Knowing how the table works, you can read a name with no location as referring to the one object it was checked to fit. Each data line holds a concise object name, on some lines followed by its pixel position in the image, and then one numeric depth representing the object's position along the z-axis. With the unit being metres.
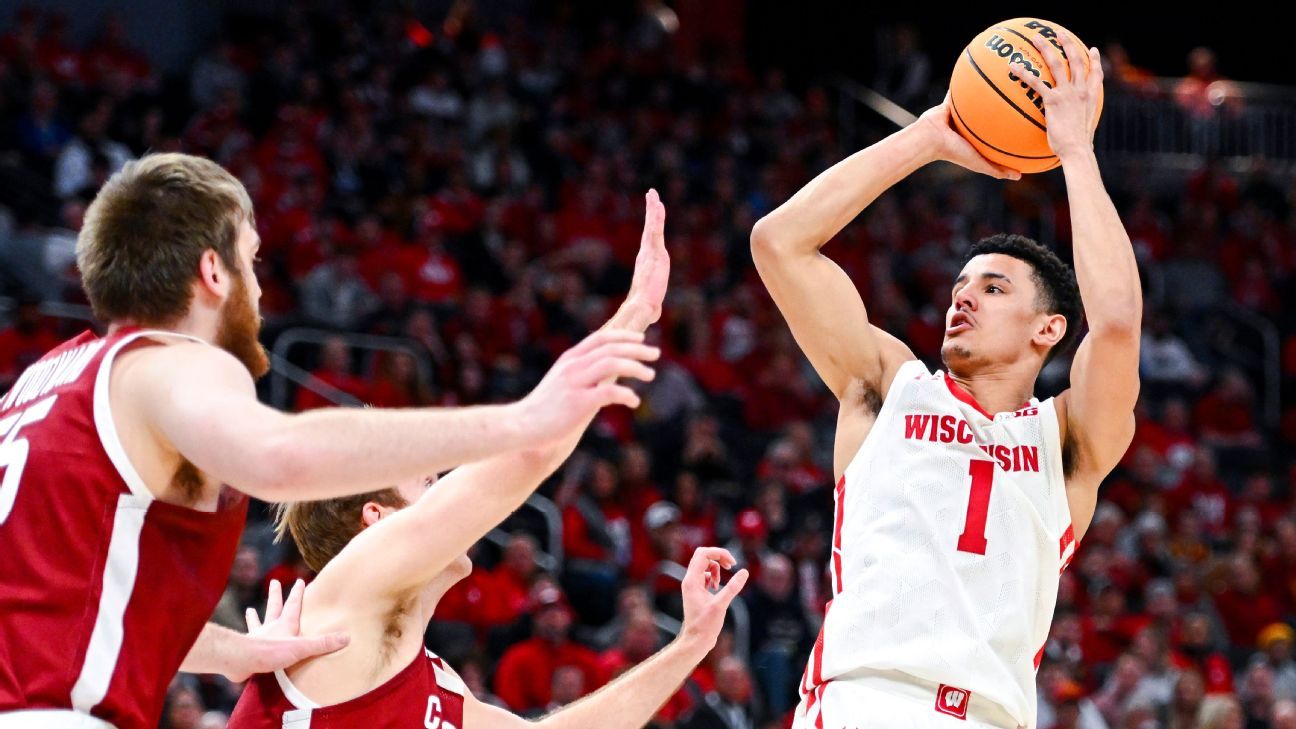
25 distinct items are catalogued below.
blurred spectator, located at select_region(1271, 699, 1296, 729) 11.75
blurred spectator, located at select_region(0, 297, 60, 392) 11.25
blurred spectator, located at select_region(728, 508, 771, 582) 12.30
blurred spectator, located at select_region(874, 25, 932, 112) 21.47
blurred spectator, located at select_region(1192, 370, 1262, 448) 17.12
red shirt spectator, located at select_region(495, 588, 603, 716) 10.40
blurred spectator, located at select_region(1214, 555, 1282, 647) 14.00
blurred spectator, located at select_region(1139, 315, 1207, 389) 17.77
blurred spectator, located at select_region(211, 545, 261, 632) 9.39
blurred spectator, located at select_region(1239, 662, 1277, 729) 12.33
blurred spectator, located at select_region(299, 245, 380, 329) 13.99
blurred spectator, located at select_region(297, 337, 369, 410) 12.47
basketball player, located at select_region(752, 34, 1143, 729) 4.15
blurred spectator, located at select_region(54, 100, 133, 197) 13.96
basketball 4.64
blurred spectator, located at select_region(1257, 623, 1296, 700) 12.79
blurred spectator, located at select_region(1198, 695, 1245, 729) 11.69
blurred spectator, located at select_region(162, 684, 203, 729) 8.43
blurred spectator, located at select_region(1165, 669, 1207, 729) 11.91
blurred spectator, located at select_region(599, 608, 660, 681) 10.38
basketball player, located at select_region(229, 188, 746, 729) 3.75
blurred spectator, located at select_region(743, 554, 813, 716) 11.41
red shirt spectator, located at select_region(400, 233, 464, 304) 14.94
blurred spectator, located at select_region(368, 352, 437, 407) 12.41
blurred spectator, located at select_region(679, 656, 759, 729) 10.26
